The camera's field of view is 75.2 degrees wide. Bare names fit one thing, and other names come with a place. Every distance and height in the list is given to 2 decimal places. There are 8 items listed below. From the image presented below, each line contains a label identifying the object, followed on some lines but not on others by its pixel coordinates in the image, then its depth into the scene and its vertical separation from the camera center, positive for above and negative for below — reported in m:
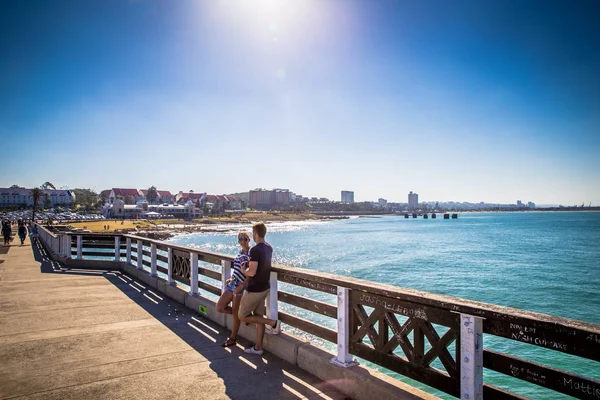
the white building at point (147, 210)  141.12 -2.55
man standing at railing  5.33 -1.19
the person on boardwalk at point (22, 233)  26.75 -2.06
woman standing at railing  5.77 -1.29
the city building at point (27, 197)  171.25 +2.74
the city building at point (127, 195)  176.62 +4.00
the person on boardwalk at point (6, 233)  26.96 -2.06
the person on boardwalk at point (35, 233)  31.09 -2.40
